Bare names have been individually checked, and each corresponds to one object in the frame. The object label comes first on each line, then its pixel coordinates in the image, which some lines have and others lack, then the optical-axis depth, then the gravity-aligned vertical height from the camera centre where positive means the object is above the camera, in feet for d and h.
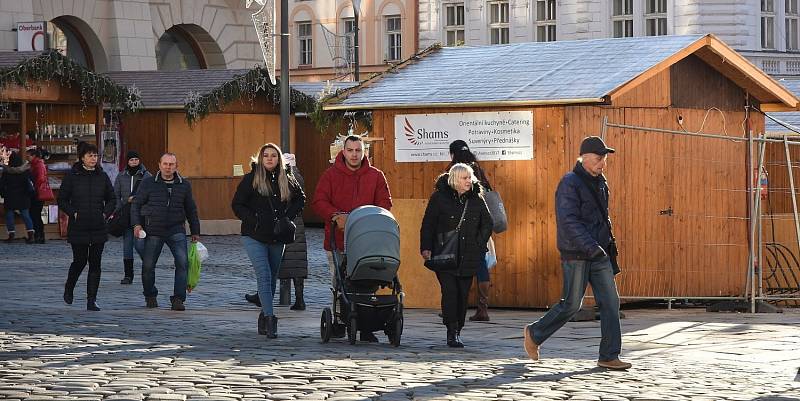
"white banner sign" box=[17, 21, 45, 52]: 126.41 +10.56
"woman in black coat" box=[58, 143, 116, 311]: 60.03 -0.99
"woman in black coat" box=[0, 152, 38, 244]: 101.76 -0.45
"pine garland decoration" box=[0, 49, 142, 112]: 102.78 +6.14
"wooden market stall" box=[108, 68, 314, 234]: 112.27 +3.46
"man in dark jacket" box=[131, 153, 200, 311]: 60.75 -1.33
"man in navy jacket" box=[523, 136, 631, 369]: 42.65 -1.83
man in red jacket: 50.59 -0.27
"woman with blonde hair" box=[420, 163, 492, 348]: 48.42 -1.40
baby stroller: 47.16 -2.72
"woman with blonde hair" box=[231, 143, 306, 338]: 50.62 -1.05
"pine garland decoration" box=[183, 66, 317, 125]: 110.83 +5.31
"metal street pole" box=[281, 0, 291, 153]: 71.51 +3.30
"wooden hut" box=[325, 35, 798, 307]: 60.80 +1.00
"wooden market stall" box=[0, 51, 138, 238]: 103.76 +4.76
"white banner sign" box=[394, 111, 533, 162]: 61.11 +1.43
